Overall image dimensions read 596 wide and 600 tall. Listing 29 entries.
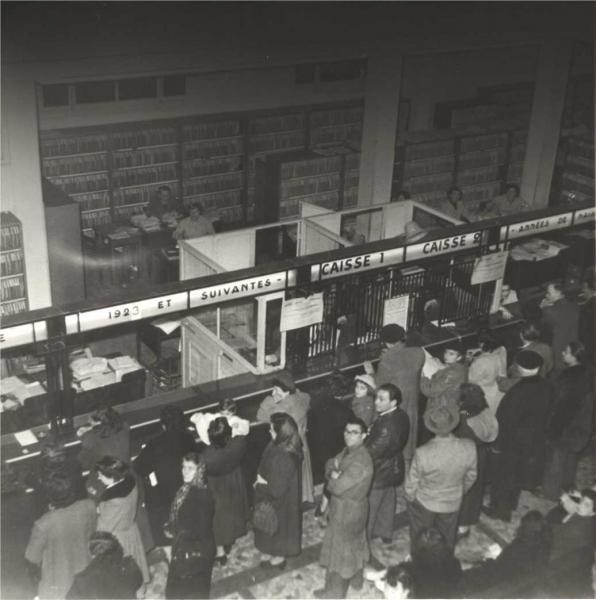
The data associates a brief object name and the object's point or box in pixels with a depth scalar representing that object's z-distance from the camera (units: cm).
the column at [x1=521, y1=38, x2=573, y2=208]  1236
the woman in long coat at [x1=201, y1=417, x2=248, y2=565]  596
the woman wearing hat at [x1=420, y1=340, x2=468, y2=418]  678
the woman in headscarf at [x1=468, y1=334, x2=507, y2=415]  699
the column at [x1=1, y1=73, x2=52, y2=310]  798
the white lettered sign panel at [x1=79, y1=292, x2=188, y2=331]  605
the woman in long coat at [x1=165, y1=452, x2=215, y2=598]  548
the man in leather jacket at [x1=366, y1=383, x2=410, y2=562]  614
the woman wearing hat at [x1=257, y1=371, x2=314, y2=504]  642
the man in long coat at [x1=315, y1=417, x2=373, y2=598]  572
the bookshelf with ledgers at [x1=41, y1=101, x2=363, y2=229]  1246
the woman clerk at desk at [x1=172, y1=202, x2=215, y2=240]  1094
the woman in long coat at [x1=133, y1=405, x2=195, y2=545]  597
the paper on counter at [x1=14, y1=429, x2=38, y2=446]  651
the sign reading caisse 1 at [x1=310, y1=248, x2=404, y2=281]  733
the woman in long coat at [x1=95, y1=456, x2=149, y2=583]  542
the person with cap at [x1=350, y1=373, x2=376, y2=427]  666
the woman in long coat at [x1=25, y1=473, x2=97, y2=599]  522
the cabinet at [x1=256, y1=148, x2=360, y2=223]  1274
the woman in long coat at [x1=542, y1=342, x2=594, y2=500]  690
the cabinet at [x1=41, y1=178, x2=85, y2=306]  1003
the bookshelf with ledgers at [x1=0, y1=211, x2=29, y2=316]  863
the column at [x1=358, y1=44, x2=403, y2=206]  1070
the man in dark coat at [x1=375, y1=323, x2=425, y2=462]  704
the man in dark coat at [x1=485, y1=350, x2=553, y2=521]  661
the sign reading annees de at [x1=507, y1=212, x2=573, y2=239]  848
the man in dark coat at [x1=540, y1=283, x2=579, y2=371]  796
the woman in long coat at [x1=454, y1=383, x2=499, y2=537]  645
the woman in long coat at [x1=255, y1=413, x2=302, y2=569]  590
